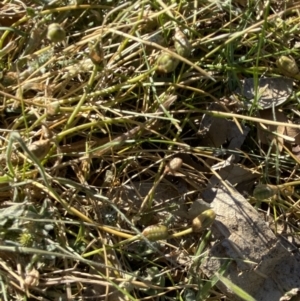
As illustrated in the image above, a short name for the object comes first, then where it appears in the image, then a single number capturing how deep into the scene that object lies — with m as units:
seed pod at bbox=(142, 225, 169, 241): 0.35
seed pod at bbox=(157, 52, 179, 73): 0.34
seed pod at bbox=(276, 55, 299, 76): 0.38
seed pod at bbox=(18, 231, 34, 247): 0.35
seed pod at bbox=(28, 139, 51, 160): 0.34
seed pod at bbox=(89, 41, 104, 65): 0.34
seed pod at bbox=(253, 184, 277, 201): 0.37
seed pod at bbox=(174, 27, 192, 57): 0.35
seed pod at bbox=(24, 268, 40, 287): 0.35
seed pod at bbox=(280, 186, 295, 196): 0.38
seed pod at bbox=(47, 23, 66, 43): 0.34
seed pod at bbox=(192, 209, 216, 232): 0.36
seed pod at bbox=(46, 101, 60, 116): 0.35
